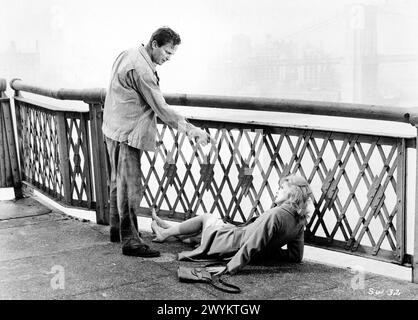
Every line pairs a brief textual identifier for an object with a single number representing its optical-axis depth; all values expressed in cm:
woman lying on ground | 355
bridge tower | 4353
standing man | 372
